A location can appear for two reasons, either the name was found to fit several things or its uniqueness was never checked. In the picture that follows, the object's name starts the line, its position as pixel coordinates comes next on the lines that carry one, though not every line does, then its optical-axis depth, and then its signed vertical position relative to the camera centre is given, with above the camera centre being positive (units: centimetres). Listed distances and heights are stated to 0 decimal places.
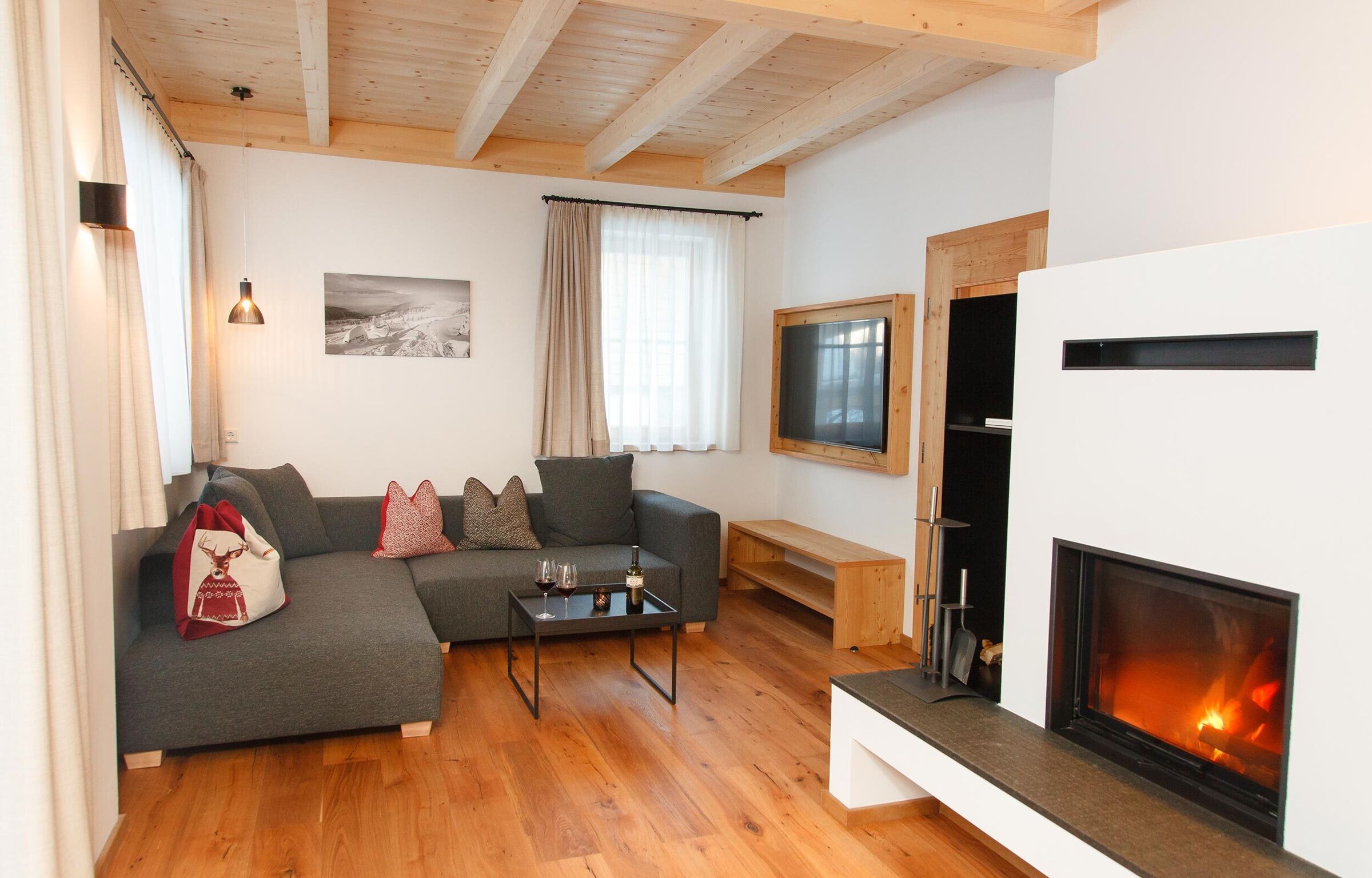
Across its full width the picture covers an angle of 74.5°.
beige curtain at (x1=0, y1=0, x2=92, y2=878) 184 -29
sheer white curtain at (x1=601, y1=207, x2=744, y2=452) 564 +30
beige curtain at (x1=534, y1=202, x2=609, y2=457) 540 +19
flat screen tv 475 -4
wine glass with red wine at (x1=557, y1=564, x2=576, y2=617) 376 -87
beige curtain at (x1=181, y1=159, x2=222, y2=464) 448 +17
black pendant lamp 440 +29
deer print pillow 320 -75
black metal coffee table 354 -99
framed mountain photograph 510 +32
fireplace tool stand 275 -90
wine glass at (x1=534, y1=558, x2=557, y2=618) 373 -84
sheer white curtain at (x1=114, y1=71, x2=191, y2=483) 358 +48
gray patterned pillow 495 -82
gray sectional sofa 304 -104
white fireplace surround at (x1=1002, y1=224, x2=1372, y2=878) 179 -18
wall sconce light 242 +44
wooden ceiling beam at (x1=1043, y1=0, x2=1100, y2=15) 277 +115
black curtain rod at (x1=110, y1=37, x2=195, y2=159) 340 +113
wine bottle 385 -91
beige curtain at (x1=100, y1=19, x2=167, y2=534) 280 -5
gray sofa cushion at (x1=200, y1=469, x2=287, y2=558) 382 -55
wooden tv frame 459 -1
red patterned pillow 476 -82
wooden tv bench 463 -114
